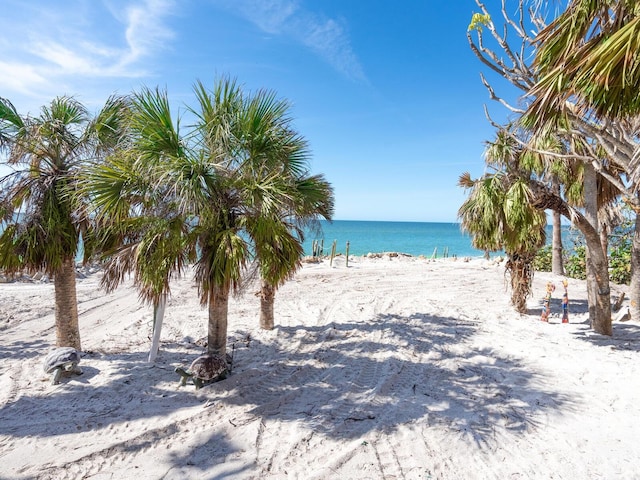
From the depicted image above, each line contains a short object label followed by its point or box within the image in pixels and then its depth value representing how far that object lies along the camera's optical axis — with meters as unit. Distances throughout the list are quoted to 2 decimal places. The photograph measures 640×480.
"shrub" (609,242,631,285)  13.71
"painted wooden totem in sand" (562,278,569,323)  8.17
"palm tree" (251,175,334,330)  4.55
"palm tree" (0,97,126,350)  5.12
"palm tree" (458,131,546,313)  7.54
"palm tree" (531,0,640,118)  2.61
